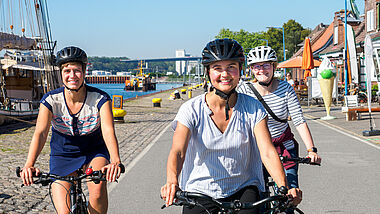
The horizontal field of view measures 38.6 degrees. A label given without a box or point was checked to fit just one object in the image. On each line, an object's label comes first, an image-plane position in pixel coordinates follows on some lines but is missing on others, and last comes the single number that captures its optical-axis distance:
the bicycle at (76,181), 3.69
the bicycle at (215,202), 2.83
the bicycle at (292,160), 4.02
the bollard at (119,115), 20.84
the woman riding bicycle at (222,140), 3.18
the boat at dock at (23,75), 22.70
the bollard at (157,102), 34.25
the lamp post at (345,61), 27.87
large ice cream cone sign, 21.16
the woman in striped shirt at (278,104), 4.68
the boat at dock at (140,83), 130.62
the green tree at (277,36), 93.38
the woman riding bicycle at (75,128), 4.09
